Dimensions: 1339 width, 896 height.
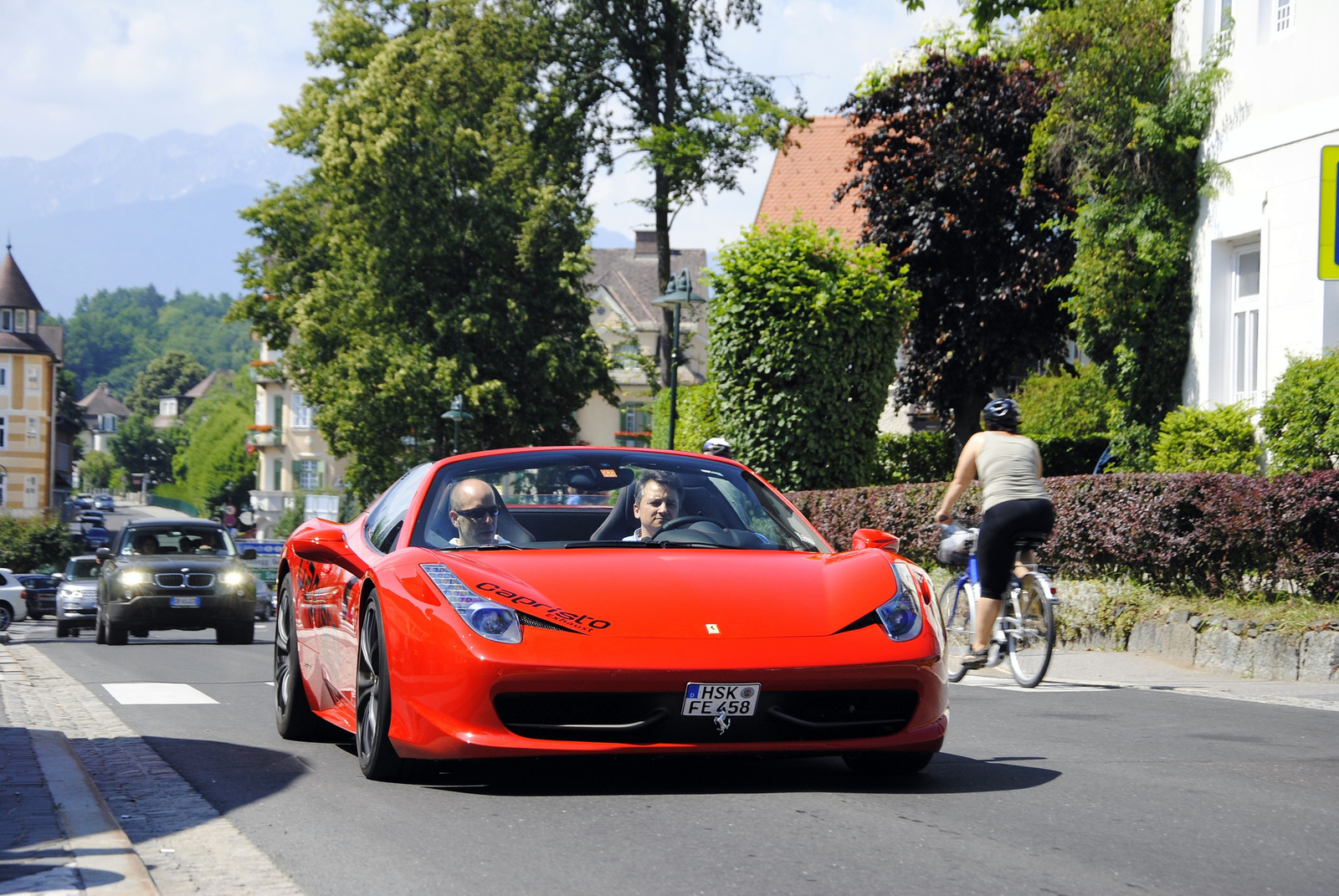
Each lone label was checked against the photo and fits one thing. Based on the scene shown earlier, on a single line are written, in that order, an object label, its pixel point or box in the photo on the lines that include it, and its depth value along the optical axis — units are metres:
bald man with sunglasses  6.68
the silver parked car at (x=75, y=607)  30.91
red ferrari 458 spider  5.72
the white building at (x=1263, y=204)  18.41
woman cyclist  10.70
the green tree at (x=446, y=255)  44.59
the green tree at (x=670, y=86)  40.72
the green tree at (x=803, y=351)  24.58
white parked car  40.38
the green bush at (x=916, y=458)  31.52
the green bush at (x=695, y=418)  31.59
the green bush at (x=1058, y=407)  37.88
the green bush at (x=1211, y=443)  18.75
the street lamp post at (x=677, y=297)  26.53
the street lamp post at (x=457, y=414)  40.09
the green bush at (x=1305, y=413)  16.38
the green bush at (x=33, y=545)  78.00
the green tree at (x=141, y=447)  195.88
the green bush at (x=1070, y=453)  32.69
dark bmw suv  21.59
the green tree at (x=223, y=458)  126.88
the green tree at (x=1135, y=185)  21.27
